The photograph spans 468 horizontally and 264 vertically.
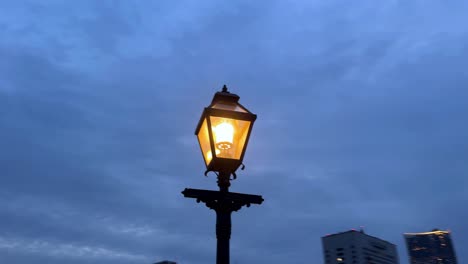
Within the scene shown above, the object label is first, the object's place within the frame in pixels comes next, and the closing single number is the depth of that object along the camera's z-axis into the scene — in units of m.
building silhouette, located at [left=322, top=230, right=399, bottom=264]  176.88
